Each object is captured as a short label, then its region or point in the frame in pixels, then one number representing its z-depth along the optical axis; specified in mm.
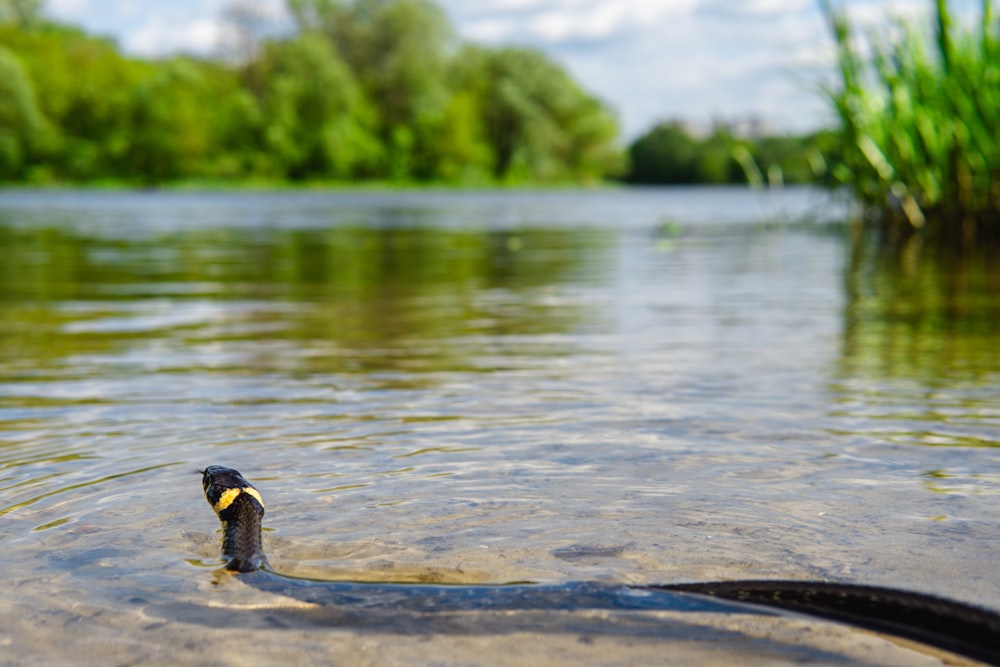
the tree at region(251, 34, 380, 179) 82438
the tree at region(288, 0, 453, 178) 89438
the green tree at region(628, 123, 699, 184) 117812
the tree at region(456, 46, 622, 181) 90500
